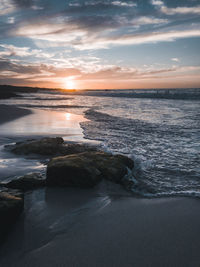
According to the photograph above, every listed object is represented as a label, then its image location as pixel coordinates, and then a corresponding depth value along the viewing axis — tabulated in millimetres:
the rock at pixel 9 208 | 2227
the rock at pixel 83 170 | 3438
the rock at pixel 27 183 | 3326
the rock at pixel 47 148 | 5246
